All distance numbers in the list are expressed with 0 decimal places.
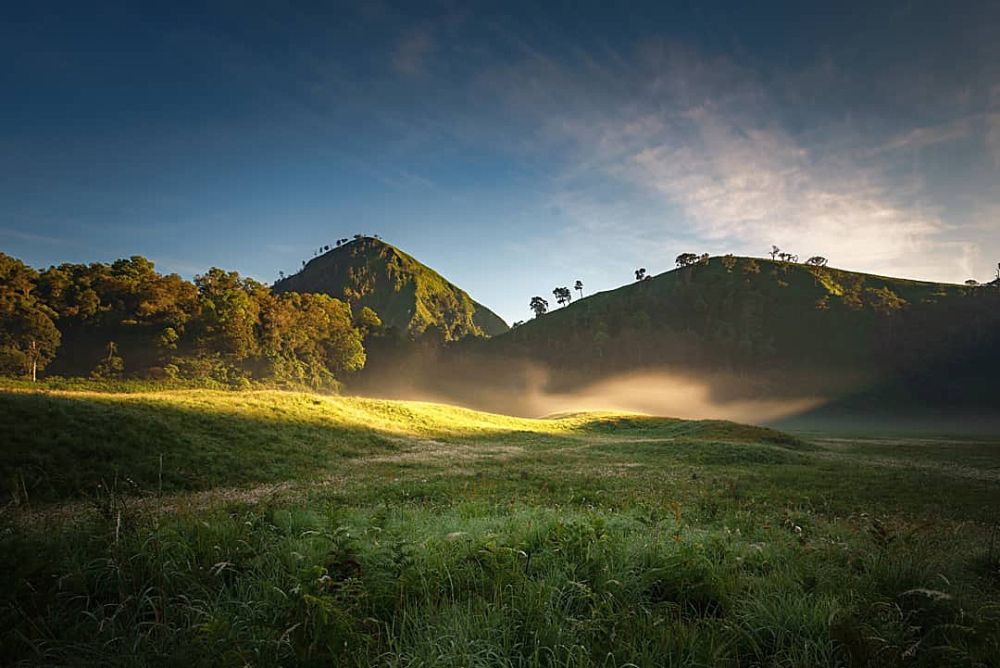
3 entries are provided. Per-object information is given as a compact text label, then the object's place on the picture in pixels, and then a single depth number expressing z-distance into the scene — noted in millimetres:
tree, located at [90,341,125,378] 70375
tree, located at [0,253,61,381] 61531
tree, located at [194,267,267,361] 79000
